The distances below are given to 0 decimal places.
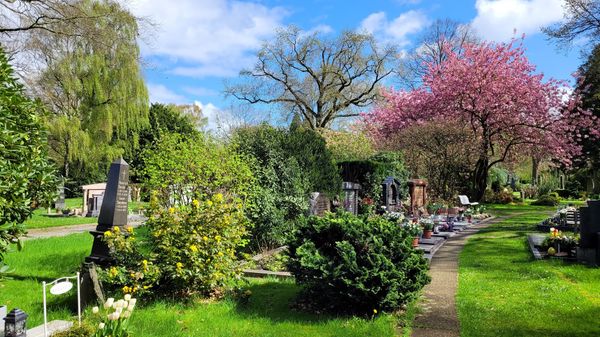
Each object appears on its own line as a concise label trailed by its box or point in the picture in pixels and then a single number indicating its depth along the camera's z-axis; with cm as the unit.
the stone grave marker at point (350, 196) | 1636
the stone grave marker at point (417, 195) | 2000
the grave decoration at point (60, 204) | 2142
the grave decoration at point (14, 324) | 415
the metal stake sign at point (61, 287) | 406
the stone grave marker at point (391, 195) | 1939
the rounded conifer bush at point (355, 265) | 603
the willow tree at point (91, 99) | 2652
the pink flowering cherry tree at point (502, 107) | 2434
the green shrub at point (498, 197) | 3206
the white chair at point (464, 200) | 1992
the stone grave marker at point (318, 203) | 1288
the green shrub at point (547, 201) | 3157
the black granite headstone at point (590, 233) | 969
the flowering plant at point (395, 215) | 1350
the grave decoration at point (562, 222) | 1520
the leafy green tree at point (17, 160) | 469
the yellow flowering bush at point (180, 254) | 653
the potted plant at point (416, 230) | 1173
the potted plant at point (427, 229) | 1364
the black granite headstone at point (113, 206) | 793
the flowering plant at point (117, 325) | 401
